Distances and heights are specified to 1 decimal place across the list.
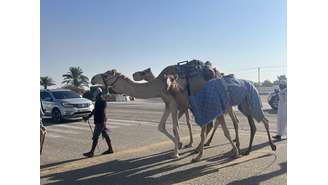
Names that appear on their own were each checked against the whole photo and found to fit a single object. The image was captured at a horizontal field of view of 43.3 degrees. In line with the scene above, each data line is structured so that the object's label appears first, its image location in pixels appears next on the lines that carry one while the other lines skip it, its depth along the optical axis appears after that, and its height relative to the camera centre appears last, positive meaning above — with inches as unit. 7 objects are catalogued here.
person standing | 426.9 -27.5
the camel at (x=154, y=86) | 336.8 +3.5
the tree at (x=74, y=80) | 1476.4 +38.9
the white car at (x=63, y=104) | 711.7 -24.6
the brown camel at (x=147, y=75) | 350.3 +13.0
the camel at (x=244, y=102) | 339.9 -10.2
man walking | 362.9 -23.0
